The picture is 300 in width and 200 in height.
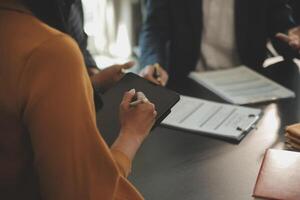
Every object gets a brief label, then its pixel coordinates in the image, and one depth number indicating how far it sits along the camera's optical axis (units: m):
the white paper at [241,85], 1.56
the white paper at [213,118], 1.33
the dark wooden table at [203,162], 1.08
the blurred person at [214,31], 1.99
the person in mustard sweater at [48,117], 0.71
